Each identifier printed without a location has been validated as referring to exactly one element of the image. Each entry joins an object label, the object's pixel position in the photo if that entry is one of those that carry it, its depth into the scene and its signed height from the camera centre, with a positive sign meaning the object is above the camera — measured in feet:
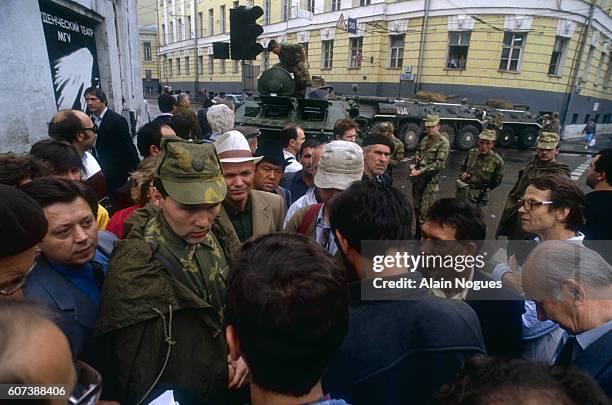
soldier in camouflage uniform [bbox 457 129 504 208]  16.78 -3.14
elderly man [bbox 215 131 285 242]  7.75 -2.18
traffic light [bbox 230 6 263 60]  15.93 +2.34
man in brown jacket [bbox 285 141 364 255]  7.88 -1.86
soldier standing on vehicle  23.02 +1.71
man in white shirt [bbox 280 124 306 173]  14.48 -1.90
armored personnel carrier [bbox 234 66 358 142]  24.15 -1.25
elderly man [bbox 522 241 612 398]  4.36 -2.33
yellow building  60.64 +8.59
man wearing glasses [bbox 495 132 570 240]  13.56 -2.45
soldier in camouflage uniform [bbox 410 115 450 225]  18.25 -3.33
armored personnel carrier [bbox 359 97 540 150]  43.57 -2.47
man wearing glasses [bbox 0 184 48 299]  3.98 -1.64
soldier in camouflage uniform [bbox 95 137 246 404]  4.41 -2.56
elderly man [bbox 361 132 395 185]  12.22 -1.94
